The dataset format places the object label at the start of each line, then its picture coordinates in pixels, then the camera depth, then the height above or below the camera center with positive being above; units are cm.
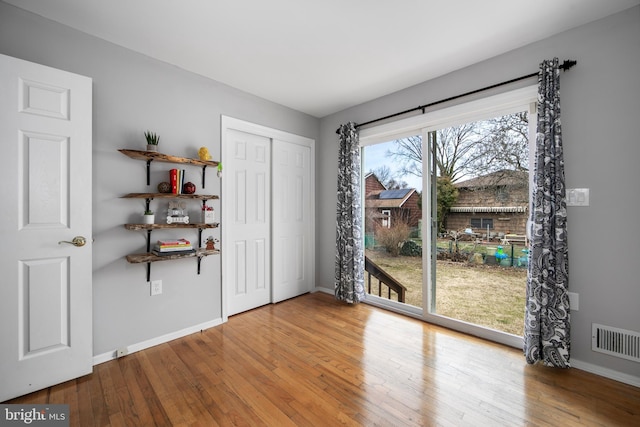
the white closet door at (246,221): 295 -8
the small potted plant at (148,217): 220 -3
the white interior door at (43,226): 166 -8
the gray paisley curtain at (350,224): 334 -12
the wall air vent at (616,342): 179 -90
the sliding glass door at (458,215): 237 +0
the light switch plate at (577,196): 196 +14
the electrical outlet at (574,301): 199 -66
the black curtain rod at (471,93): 198 +116
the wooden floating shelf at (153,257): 209 -36
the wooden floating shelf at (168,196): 214 +16
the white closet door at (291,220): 344 -8
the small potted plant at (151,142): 218 +61
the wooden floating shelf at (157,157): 211 +49
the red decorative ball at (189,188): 242 +25
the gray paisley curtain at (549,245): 195 -23
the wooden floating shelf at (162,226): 210 -10
